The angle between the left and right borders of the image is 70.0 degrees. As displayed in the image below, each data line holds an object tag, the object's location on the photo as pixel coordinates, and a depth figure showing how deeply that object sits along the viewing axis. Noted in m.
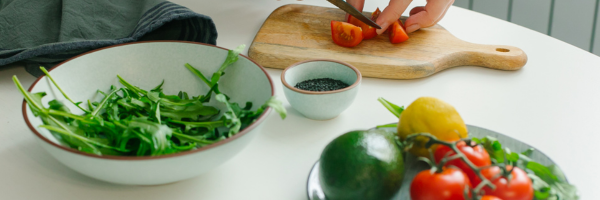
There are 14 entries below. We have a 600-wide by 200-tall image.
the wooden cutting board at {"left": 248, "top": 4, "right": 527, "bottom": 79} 1.05
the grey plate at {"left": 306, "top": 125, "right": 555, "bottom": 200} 0.61
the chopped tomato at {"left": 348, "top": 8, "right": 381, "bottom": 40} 1.19
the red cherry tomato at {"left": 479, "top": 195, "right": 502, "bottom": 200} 0.49
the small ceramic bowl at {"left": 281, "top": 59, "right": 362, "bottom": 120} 0.82
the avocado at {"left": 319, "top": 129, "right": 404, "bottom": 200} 0.55
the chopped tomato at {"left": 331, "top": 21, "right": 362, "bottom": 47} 1.12
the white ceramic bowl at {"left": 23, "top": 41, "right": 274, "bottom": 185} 0.58
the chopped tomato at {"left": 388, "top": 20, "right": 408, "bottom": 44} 1.17
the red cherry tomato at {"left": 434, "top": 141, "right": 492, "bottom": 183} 0.57
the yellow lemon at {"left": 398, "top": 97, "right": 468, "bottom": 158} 0.65
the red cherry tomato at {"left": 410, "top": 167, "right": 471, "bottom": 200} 0.51
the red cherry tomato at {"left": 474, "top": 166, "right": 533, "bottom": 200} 0.52
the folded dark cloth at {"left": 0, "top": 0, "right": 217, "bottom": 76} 0.97
